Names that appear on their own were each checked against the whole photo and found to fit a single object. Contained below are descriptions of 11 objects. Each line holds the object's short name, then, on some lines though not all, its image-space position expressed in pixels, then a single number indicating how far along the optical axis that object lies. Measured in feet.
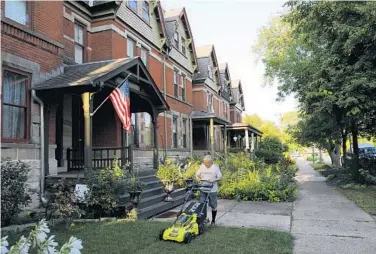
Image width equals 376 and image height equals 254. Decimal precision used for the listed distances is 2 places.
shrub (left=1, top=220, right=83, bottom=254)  6.60
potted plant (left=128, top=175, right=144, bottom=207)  29.58
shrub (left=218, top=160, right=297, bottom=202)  43.39
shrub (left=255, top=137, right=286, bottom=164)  106.63
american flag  33.53
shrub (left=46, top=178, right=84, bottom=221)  24.11
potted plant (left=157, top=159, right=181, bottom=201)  37.37
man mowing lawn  27.56
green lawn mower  21.53
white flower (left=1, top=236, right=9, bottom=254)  6.49
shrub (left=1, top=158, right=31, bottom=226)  22.00
